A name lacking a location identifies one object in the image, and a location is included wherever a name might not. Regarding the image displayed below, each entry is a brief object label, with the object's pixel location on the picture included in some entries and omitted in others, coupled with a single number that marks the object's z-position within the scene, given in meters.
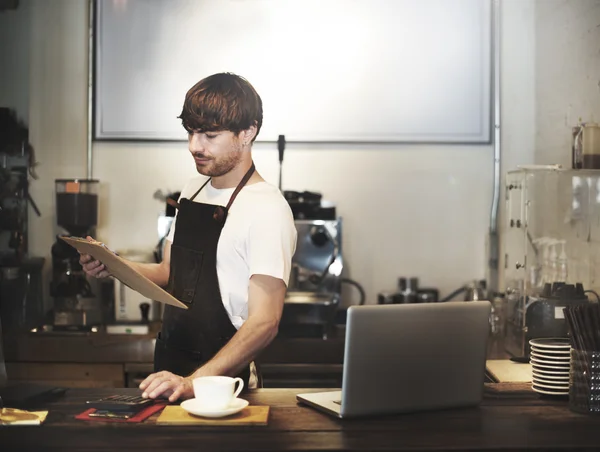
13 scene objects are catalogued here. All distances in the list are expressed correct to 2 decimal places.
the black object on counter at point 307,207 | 3.96
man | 2.52
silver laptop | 1.95
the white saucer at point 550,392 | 2.22
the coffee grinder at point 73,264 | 3.99
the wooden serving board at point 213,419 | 1.89
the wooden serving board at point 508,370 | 3.01
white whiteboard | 4.32
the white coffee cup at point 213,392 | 1.92
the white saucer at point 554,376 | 2.22
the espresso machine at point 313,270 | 3.91
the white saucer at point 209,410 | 1.90
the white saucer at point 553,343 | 2.26
